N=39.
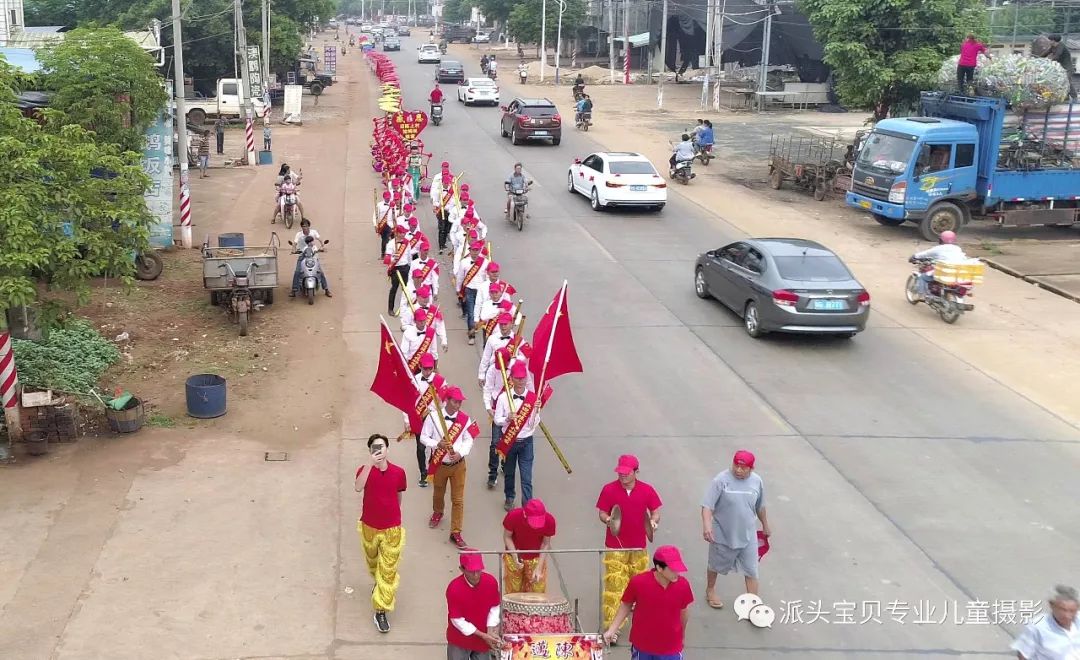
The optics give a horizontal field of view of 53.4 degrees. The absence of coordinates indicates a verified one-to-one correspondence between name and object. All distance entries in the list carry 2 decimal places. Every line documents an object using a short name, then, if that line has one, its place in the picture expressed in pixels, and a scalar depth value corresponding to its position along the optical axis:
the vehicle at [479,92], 49.94
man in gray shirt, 8.40
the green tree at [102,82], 18.47
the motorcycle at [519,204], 23.81
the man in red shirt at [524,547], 8.12
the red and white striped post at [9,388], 11.77
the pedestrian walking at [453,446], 9.45
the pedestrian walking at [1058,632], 6.34
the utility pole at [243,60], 37.21
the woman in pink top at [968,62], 24.40
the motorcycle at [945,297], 17.47
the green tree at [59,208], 10.73
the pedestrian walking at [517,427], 10.03
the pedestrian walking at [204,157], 31.47
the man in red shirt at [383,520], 8.41
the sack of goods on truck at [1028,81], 23.56
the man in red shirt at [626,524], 8.12
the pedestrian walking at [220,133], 35.22
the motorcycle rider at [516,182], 23.81
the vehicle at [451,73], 61.12
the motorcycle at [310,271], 18.03
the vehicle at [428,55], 77.81
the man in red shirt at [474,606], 7.06
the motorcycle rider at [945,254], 17.53
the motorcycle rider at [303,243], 17.94
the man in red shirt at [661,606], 6.79
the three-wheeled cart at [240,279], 16.47
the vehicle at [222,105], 42.31
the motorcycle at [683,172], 30.69
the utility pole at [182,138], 21.84
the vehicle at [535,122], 37.38
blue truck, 23.66
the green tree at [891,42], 28.25
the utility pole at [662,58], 51.62
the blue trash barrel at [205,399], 12.91
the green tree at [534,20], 71.50
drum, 7.33
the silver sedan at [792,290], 15.63
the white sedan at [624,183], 25.88
